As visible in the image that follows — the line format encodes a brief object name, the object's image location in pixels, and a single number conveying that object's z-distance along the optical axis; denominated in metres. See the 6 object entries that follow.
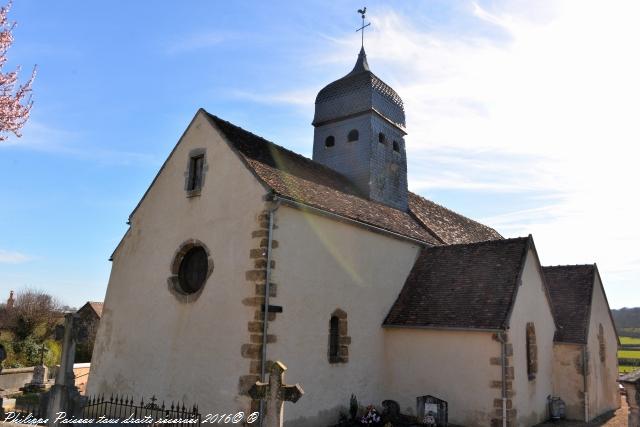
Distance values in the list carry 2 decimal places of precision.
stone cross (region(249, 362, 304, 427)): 6.56
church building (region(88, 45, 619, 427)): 11.23
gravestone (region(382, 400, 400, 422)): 13.04
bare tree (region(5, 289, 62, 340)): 24.28
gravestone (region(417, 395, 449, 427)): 12.38
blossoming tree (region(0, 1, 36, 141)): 9.52
